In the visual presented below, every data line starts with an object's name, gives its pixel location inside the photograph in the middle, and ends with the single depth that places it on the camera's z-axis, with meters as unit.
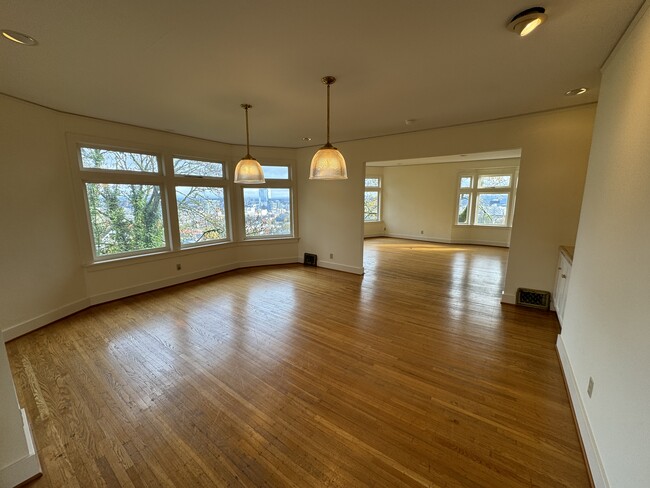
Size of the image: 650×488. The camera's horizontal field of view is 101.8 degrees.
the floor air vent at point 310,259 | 6.29
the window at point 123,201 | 3.92
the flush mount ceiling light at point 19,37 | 1.76
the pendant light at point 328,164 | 2.37
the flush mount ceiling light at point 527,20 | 1.58
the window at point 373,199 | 10.44
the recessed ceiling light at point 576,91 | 2.76
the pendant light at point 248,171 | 3.18
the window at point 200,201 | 4.95
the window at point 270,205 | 5.98
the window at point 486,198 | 8.40
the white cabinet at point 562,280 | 3.05
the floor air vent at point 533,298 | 3.74
